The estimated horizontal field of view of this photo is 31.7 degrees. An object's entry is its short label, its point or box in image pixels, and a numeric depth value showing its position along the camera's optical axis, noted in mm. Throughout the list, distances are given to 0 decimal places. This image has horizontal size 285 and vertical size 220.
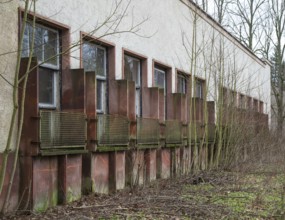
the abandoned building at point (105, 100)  7684
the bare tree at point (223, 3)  31188
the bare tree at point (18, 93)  6383
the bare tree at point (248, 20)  40000
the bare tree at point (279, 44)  37625
